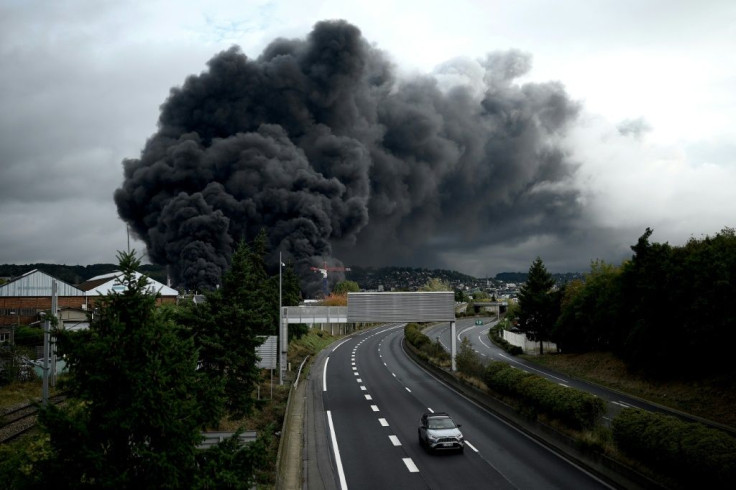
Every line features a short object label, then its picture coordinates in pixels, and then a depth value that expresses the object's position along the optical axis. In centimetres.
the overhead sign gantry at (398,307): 4444
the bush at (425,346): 5421
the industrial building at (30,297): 7361
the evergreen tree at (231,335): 2836
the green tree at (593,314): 4966
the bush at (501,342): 6825
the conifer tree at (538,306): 6594
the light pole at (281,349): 4472
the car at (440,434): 2369
